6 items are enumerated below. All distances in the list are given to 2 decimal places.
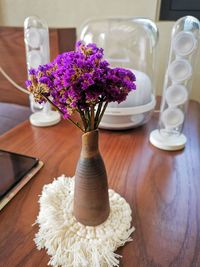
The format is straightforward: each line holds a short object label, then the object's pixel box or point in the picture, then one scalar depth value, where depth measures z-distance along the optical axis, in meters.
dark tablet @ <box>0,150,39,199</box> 0.46
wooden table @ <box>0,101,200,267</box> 0.33
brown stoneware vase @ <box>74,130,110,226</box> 0.32
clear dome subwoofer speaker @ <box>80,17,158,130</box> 0.78
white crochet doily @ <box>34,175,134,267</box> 0.31
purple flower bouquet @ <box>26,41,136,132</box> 0.25
